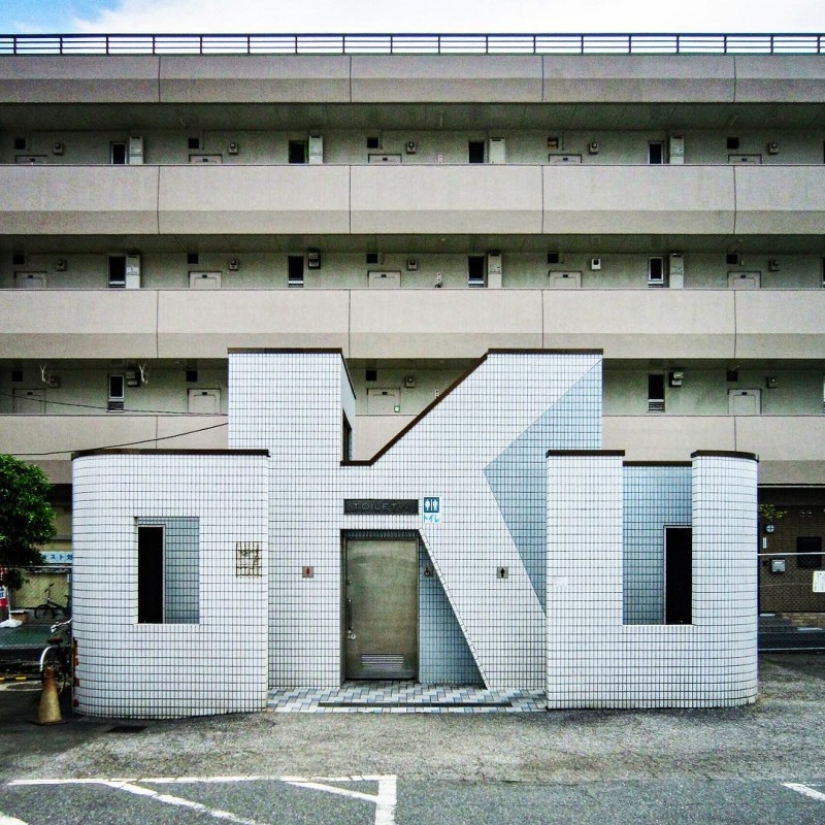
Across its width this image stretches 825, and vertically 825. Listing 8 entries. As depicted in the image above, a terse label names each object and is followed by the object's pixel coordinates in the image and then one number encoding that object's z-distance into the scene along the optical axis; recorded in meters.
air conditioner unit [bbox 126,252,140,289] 23.25
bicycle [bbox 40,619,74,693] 12.47
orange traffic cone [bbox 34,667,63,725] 10.78
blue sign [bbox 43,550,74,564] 20.31
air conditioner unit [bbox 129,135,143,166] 23.77
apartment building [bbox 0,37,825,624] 21.83
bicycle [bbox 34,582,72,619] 17.47
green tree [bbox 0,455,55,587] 16.77
